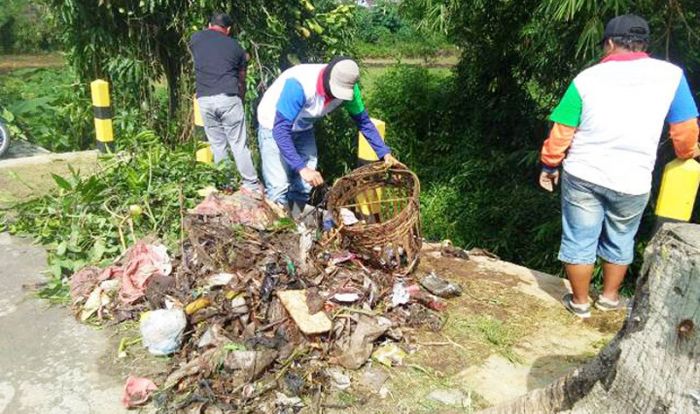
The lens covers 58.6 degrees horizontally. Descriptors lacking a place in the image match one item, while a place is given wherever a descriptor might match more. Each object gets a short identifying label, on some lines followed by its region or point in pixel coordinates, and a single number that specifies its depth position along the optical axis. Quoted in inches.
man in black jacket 221.8
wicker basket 162.6
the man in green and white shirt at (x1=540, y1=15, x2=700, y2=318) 136.8
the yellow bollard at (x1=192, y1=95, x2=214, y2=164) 249.0
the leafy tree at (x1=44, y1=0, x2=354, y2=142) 258.5
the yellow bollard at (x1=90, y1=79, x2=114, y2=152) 270.8
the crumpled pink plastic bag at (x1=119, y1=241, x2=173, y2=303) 155.3
